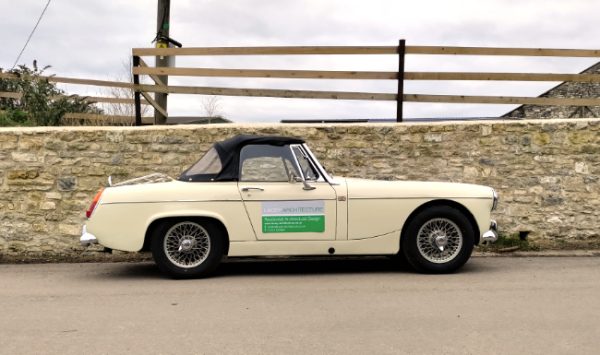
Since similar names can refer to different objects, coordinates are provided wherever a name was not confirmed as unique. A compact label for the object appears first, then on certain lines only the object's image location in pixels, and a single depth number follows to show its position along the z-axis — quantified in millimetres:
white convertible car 6402
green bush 11516
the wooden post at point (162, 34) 11453
